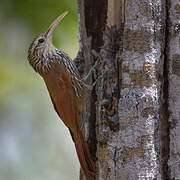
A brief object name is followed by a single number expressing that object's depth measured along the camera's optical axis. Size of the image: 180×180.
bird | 8.40
